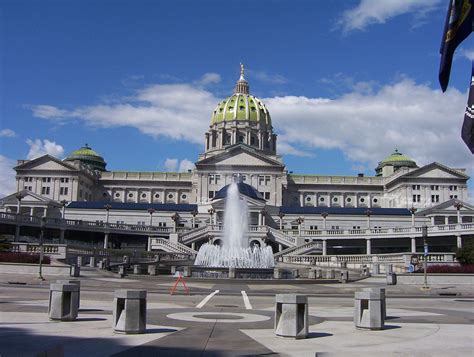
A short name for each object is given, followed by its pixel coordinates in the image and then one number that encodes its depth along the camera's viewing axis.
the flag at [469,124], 9.97
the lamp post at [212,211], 115.20
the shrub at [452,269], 43.66
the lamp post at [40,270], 38.53
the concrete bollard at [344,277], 43.96
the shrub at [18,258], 46.66
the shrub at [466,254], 48.75
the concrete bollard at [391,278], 41.53
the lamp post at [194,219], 117.74
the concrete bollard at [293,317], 14.80
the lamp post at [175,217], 100.21
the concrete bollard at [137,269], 47.91
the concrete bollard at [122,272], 42.64
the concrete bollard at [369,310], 16.58
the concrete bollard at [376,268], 52.11
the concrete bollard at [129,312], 14.75
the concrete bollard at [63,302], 16.61
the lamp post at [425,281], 38.74
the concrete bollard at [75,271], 41.19
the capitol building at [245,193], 104.81
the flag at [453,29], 9.48
